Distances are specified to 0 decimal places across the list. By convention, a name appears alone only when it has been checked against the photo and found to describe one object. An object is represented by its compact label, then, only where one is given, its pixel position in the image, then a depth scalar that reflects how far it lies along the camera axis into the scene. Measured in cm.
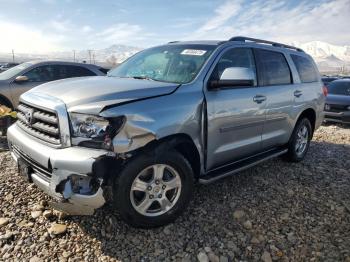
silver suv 268
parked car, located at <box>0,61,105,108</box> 725
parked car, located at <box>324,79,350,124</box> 946
